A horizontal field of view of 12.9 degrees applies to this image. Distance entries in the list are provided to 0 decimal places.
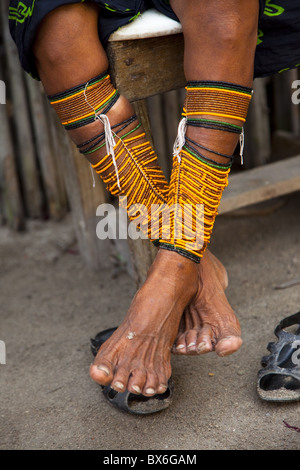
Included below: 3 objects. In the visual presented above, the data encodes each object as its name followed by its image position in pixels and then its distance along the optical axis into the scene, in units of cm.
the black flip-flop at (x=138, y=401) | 174
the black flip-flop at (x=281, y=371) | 172
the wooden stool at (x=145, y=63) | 178
